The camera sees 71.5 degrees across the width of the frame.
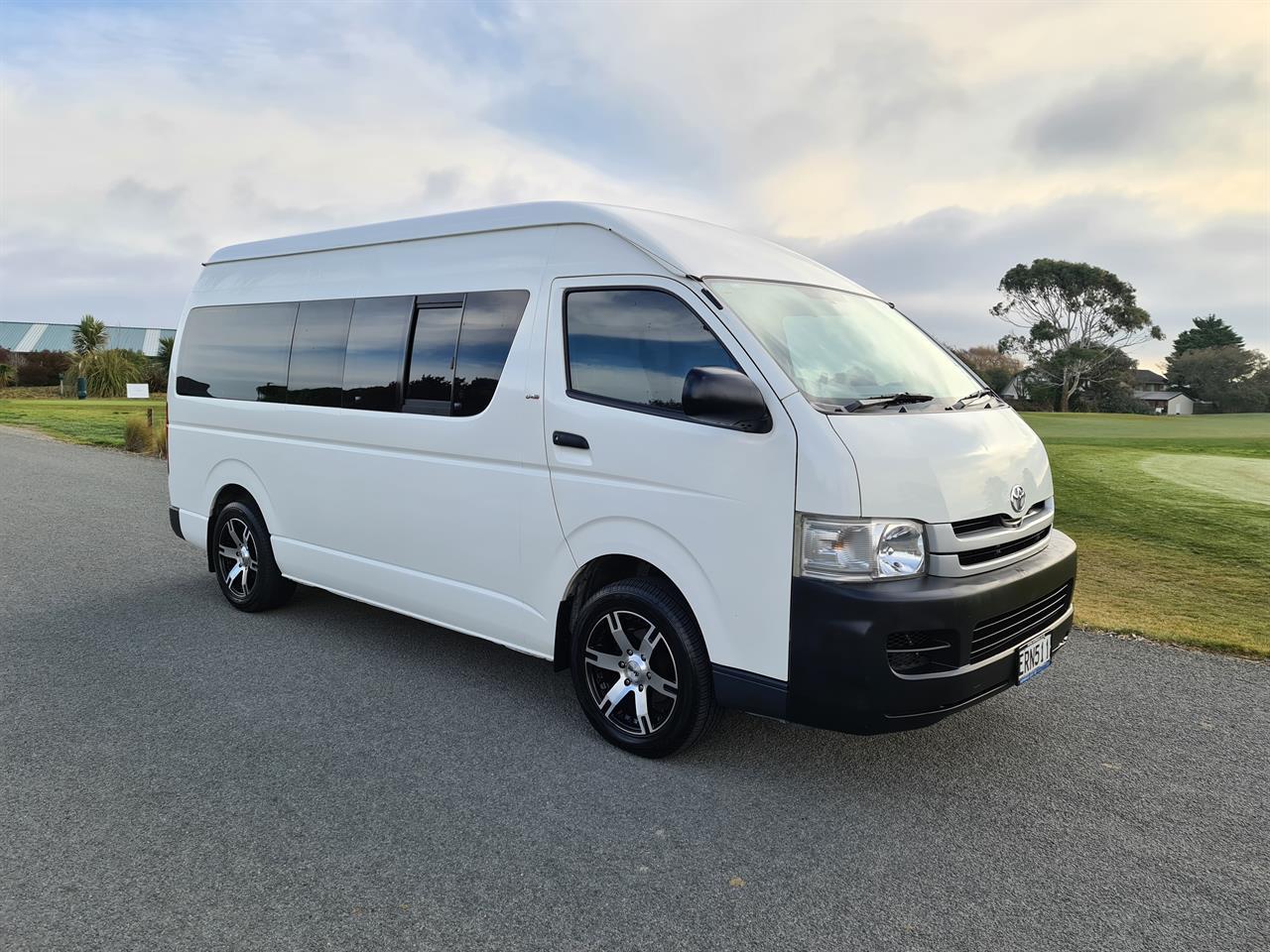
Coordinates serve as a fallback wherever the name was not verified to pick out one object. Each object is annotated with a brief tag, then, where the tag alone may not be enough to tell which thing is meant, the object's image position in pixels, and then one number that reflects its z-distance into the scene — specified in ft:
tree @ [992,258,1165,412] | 164.86
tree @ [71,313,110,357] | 182.19
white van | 11.03
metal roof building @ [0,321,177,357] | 242.58
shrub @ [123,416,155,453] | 61.52
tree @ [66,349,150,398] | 157.17
